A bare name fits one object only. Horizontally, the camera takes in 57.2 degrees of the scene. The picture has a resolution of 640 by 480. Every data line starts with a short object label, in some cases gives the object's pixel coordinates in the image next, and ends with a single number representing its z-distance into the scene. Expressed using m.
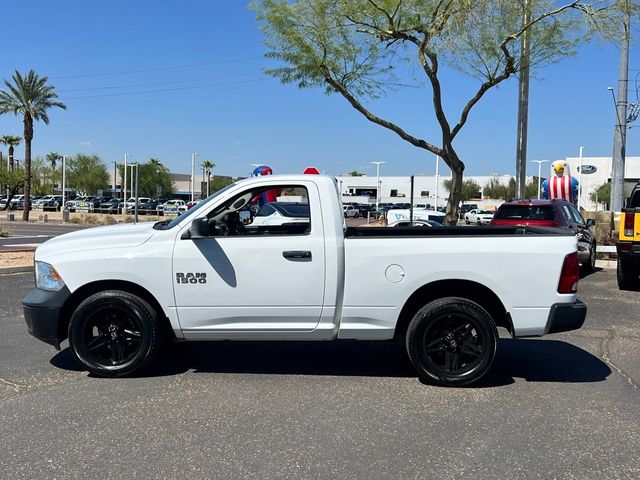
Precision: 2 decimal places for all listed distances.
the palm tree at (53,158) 102.06
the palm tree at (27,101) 41.81
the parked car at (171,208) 53.30
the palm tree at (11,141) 77.88
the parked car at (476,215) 51.03
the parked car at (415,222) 19.95
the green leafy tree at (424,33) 12.70
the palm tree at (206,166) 116.06
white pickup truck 5.08
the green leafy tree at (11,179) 68.19
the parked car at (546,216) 11.66
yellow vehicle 9.91
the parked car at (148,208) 56.24
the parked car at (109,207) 59.09
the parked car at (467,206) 72.69
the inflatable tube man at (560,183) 15.98
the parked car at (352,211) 61.42
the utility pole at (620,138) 18.39
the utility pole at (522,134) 17.22
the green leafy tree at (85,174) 88.31
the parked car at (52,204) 63.39
